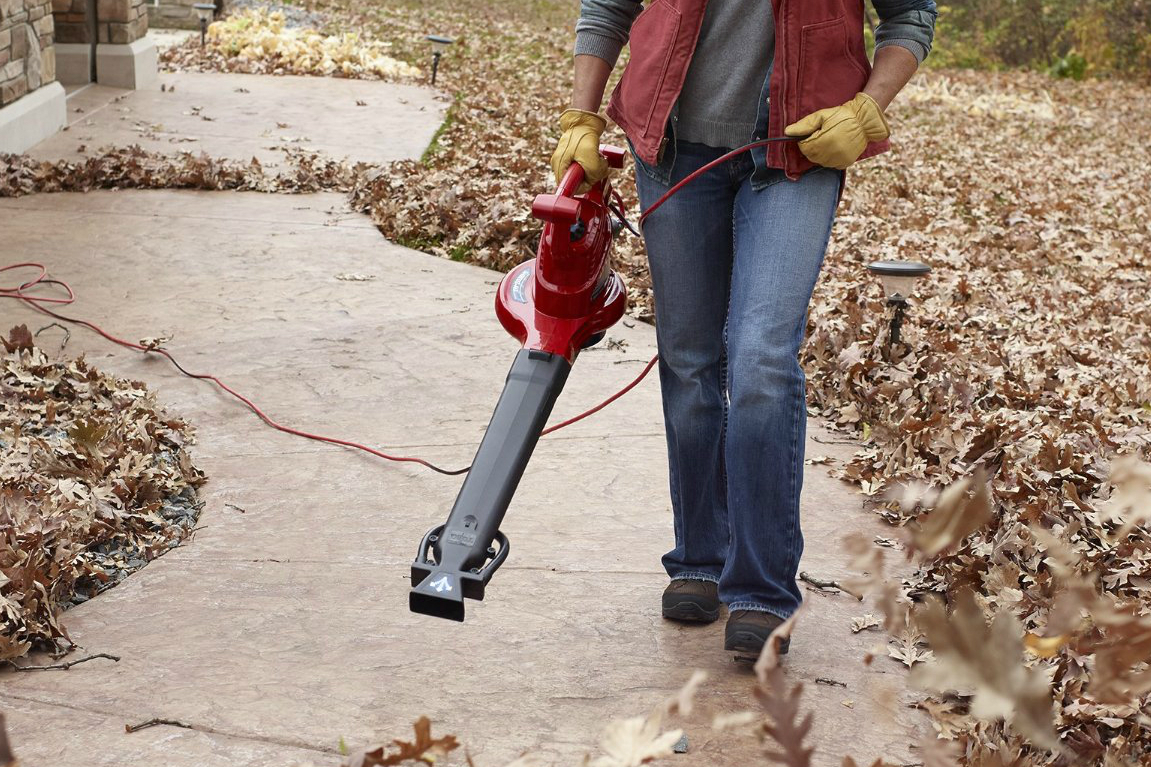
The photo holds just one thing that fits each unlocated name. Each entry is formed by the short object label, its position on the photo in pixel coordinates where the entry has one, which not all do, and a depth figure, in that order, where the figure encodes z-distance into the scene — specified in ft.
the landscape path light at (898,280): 15.30
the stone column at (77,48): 39.14
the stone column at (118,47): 39.06
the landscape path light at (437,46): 44.47
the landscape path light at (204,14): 48.78
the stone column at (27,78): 28.30
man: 8.38
